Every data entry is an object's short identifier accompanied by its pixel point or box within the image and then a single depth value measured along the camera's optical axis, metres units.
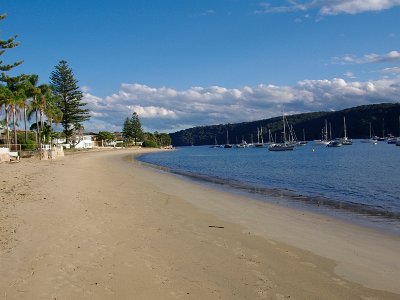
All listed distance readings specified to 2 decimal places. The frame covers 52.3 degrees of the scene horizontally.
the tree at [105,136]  151.59
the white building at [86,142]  122.31
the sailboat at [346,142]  136.49
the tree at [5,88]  30.62
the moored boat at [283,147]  108.69
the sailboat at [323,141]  152.90
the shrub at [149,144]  165.88
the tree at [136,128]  158.25
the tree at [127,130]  158.34
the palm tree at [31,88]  60.51
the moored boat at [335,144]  131.88
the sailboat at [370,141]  143.25
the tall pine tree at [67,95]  81.81
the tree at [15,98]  38.39
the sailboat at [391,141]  135.94
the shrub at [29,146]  53.19
